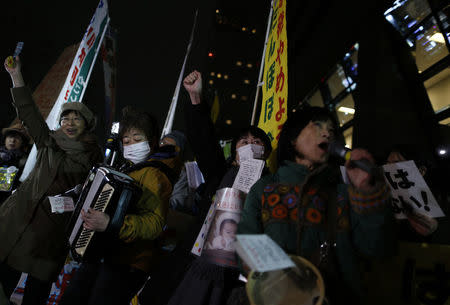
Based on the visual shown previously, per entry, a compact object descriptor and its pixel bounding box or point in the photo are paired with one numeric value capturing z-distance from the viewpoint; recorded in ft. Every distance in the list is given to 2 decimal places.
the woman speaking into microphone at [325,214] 3.54
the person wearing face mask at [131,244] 5.55
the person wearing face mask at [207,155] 5.42
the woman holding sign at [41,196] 7.72
